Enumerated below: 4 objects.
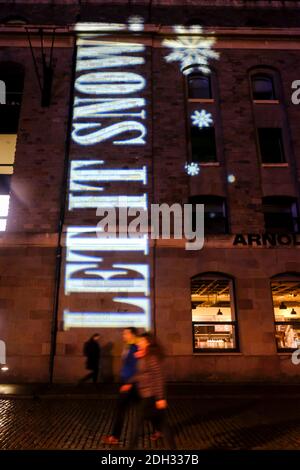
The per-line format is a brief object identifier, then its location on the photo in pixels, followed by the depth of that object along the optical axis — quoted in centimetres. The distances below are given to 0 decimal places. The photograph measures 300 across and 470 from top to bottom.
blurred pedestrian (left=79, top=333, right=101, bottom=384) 1125
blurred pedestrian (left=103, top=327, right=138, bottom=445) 571
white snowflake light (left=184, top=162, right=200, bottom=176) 1450
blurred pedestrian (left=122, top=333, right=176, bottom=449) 525
